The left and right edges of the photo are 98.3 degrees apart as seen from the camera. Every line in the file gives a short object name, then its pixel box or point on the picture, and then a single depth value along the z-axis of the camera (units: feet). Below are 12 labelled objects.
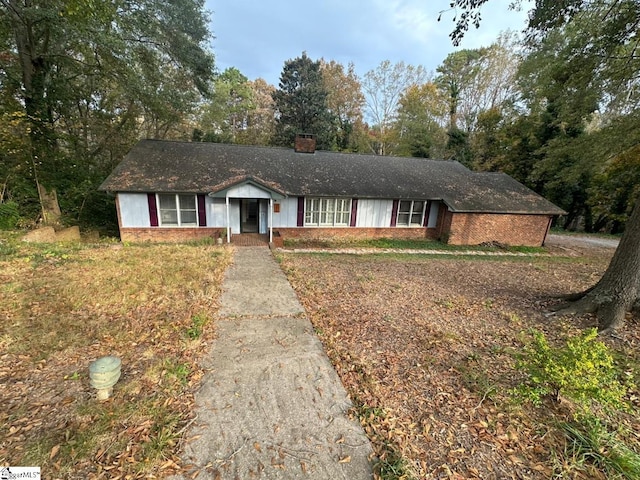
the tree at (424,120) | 90.22
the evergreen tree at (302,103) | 89.51
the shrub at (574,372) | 9.72
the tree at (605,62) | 17.58
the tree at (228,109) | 90.22
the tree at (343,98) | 102.11
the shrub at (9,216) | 33.04
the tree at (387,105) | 94.68
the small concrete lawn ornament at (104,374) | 10.04
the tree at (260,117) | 99.86
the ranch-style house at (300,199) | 38.83
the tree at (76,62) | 33.63
